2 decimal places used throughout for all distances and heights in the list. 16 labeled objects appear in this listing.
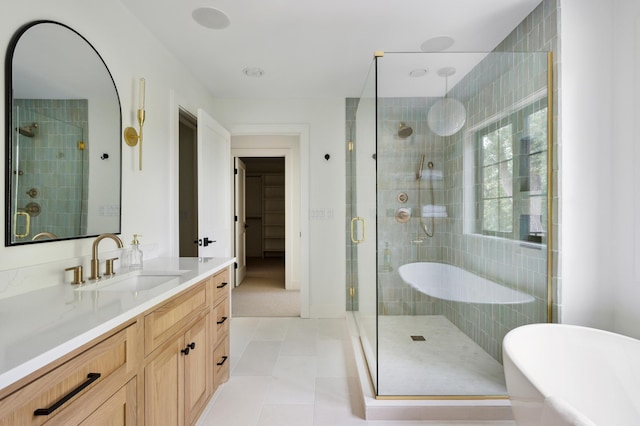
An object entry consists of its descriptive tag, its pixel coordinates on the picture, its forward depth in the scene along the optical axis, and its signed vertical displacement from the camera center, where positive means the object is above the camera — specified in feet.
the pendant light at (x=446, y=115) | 6.29 +1.97
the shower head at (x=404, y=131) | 6.29 +1.63
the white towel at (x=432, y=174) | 6.24 +0.76
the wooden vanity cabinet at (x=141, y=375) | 2.58 -1.81
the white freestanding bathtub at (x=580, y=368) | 4.41 -2.40
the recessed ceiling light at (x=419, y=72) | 6.23 +2.80
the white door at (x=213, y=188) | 8.86 +0.77
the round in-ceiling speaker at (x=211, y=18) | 6.60 +4.27
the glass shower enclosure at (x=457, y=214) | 6.22 -0.05
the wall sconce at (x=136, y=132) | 6.35 +1.69
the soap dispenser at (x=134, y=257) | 5.98 -0.84
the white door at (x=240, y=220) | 15.69 -0.38
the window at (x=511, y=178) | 6.25 +0.69
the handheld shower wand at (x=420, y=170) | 6.28 +0.84
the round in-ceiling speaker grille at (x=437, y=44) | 7.72 +4.30
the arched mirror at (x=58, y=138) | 4.10 +1.14
